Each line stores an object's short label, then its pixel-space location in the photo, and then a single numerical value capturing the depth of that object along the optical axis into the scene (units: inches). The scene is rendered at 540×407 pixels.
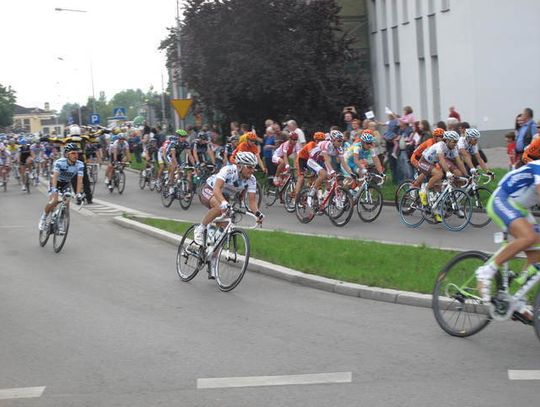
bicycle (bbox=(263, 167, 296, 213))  834.2
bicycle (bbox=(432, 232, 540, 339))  298.4
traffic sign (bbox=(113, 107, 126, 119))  2082.9
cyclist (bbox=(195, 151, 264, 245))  446.9
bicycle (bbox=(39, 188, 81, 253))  628.7
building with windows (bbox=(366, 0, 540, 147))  1291.8
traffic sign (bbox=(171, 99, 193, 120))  1267.2
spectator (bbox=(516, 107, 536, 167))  746.8
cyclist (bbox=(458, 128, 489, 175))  683.4
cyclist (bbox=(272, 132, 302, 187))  852.0
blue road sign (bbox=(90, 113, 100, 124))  2181.3
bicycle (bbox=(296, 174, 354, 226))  715.4
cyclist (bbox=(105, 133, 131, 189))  1170.6
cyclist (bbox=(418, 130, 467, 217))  647.1
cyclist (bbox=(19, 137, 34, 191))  1337.4
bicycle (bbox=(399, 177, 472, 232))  645.3
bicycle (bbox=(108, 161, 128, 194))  1189.1
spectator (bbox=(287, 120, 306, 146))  929.5
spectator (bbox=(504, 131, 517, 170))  788.4
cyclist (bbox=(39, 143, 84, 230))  644.1
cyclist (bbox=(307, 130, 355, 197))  731.4
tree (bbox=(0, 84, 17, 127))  4859.7
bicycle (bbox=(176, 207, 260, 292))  443.2
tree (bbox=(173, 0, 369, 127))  1248.2
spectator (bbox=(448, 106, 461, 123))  886.9
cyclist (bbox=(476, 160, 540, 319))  296.0
